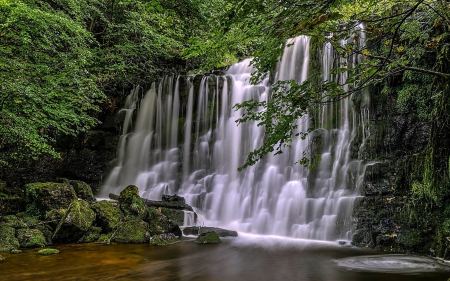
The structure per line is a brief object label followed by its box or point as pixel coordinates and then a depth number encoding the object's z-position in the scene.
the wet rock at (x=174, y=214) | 10.09
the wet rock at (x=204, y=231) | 9.16
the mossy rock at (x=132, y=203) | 8.94
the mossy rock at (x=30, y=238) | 6.95
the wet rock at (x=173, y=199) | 11.33
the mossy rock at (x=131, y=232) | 7.77
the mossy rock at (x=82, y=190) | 10.45
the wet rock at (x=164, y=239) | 7.70
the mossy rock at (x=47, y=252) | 6.35
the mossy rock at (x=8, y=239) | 6.54
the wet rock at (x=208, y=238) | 8.07
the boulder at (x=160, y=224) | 8.74
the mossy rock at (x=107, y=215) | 8.23
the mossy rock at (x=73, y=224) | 7.53
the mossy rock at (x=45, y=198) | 8.72
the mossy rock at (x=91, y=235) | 7.68
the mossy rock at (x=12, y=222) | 7.61
